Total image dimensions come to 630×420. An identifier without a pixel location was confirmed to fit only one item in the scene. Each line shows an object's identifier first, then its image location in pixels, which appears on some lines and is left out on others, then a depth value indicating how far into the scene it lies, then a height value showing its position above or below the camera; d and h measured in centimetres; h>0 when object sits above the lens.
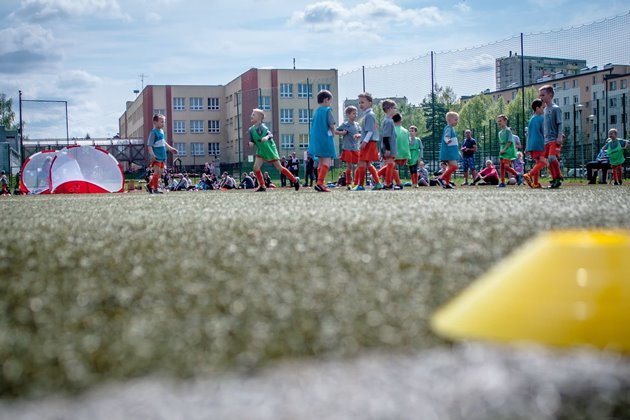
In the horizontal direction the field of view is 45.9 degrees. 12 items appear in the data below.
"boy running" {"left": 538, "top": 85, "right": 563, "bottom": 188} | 1448 +43
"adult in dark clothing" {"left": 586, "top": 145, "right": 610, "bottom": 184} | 2500 -46
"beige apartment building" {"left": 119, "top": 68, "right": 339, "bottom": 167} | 8112 +579
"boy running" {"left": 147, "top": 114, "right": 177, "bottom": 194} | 1752 +34
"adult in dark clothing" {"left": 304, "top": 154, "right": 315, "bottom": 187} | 2854 -33
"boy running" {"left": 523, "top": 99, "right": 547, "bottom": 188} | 1528 +34
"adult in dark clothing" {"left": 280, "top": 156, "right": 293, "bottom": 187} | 3288 -78
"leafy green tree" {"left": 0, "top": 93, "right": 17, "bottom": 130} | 9506 +670
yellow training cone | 189 -40
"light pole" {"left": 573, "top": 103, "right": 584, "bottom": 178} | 3141 -27
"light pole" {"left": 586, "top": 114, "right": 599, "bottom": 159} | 3188 +10
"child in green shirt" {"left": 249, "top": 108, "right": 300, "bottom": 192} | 1659 +31
